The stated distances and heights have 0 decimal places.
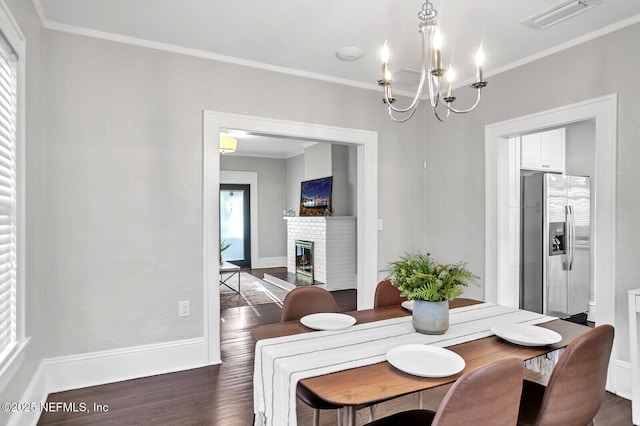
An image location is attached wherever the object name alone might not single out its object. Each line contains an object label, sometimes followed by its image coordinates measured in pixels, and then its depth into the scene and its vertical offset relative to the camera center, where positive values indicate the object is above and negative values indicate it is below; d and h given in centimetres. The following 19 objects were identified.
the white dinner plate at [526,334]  163 -54
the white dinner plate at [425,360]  135 -55
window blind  178 +8
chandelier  167 +69
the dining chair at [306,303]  213 -52
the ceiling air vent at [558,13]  235 +126
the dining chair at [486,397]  109 -54
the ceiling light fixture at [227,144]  550 +96
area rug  543 -127
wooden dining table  122 -57
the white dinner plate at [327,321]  185 -54
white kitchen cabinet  419 +67
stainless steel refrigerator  399 -33
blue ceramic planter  173 -47
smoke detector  303 +126
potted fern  169 -34
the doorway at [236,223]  871 -26
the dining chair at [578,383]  138 -63
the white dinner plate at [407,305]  220 -54
